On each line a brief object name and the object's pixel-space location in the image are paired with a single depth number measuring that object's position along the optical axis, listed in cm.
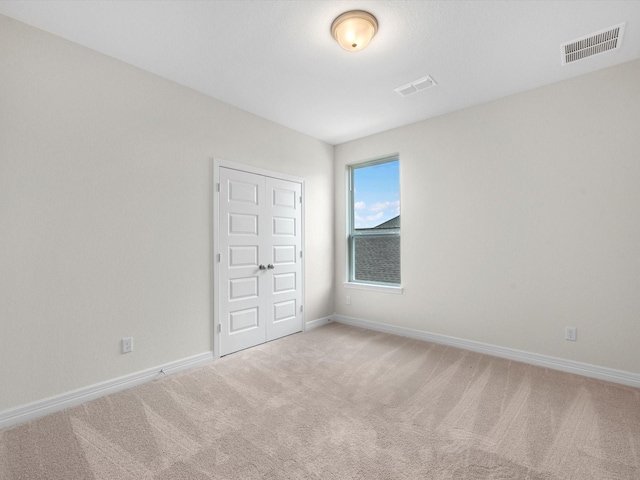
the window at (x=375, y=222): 420
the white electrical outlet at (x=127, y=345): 257
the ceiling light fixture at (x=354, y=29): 205
